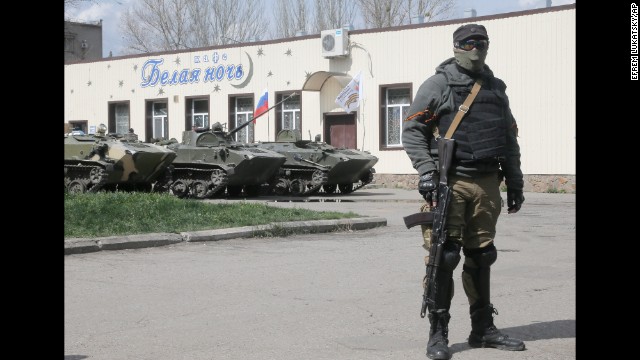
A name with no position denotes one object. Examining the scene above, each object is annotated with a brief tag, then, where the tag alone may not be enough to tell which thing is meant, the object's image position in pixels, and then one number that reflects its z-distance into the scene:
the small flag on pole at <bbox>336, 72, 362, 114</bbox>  32.50
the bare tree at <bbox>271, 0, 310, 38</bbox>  54.19
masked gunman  6.04
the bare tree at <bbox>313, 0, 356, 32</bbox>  52.75
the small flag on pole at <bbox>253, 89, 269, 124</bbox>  33.16
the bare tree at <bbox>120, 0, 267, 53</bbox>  57.09
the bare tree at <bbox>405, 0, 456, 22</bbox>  53.38
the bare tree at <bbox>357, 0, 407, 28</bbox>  52.91
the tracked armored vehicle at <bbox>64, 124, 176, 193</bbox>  21.97
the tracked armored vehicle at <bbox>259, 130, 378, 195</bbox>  25.03
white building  28.58
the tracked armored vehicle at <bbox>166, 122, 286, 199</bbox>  23.12
